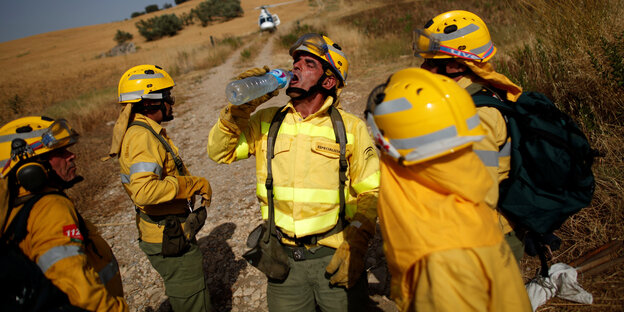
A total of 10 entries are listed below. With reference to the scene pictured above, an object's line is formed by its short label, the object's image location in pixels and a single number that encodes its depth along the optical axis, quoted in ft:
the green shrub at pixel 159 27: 156.15
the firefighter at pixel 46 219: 5.02
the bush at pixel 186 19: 179.32
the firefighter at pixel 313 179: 6.62
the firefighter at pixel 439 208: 3.85
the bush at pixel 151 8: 263.70
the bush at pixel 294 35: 61.58
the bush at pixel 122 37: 160.45
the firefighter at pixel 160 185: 8.13
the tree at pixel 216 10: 172.96
